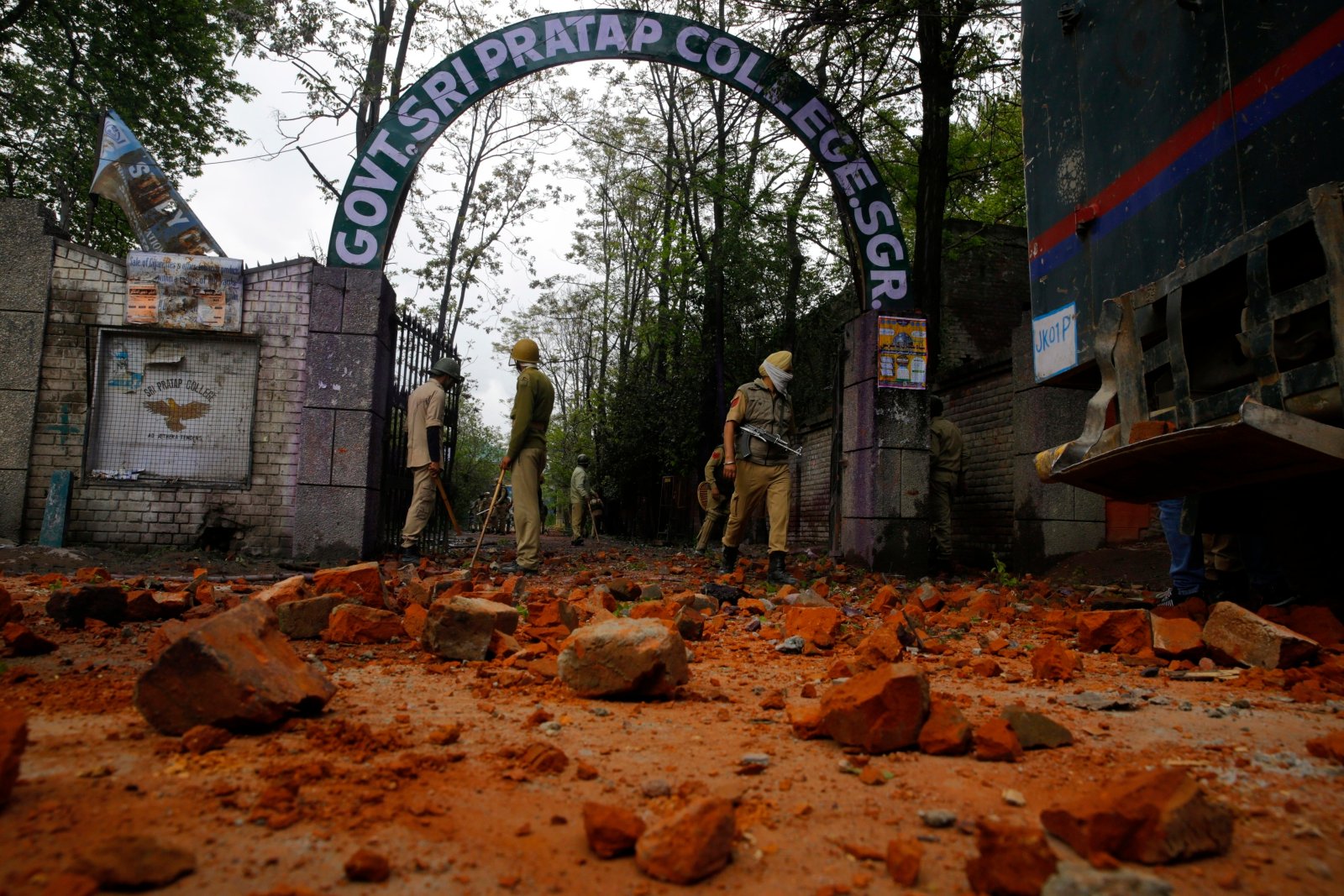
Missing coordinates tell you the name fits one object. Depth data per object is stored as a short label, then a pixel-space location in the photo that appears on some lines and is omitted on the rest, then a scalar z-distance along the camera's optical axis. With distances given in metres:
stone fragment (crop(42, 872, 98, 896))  1.26
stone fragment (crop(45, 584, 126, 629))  3.72
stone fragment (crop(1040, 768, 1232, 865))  1.53
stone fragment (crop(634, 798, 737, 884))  1.48
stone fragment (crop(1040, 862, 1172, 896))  1.35
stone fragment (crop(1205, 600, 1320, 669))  3.21
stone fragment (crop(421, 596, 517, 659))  3.44
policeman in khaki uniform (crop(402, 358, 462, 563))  8.30
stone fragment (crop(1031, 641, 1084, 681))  3.31
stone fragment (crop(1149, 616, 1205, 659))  3.55
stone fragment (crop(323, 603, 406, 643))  3.73
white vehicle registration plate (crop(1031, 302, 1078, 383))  4.25
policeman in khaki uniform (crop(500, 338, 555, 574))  7.45
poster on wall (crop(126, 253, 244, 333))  8.06
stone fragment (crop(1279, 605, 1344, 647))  3.53
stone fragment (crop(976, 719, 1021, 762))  2.17
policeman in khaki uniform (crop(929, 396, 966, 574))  9.52
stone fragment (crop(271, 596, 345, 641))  3.69
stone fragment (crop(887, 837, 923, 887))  1.48
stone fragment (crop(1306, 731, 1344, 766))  2.08
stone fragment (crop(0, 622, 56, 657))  3.06
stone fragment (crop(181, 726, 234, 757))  1.99
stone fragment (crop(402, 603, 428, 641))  3.92
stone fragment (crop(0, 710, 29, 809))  1.57
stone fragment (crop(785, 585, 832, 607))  5.00
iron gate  8.83
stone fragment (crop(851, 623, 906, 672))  3.23
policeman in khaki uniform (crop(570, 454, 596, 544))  19.45
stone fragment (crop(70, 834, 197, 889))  1.33
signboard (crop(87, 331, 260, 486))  8.07
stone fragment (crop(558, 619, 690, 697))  2.80
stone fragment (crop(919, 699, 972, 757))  2.21
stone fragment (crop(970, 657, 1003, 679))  3.40
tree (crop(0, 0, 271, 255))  15.64
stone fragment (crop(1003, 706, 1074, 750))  2.26
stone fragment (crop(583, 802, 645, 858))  1.56
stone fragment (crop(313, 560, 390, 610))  4.29
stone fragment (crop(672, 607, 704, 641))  4.08
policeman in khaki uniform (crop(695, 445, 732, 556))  11.48
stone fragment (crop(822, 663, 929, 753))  2.24
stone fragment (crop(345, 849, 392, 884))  1.41
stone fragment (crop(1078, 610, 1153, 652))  3.84
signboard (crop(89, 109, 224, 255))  9.16
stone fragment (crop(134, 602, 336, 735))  2.11
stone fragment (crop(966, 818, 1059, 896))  1.41
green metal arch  8.21
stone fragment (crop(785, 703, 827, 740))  2.39
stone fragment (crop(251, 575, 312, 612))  3.80
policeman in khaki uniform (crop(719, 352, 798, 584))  6.96
